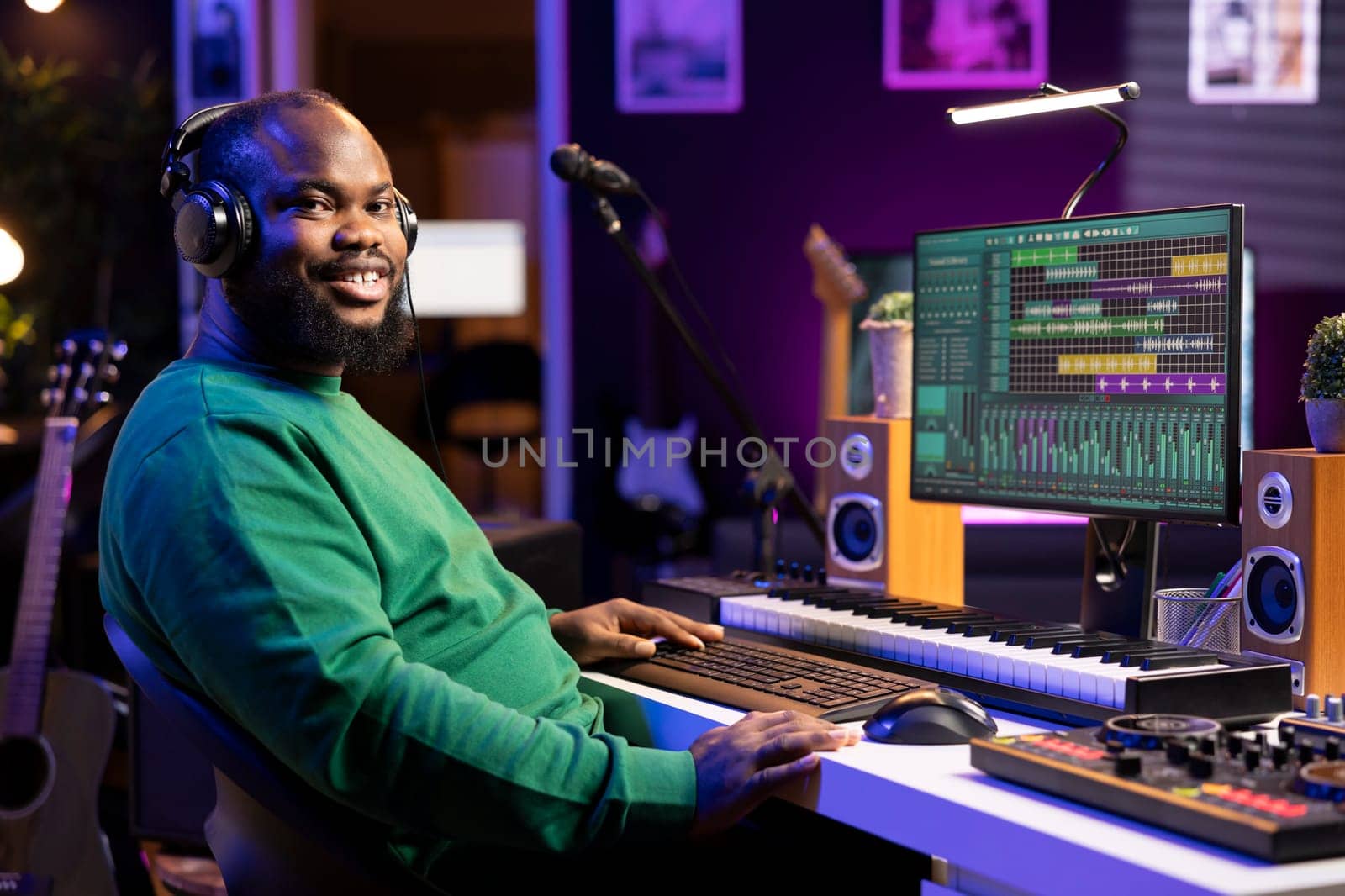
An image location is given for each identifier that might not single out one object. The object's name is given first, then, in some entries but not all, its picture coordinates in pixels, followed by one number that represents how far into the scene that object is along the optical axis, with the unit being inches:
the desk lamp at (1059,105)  65.1
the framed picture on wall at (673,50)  194.7
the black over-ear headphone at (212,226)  52.3
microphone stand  79.8
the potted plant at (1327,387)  56.7
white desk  35.2
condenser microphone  77.4
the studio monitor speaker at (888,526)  79.0
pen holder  61.1
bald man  44.3
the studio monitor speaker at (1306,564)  55.2
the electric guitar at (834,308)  136.3
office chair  46.0
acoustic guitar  101.3
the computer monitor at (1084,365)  59.8
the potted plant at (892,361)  82.9
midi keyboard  50.0
